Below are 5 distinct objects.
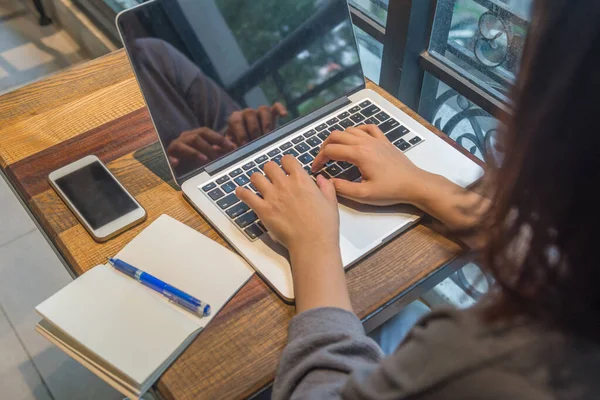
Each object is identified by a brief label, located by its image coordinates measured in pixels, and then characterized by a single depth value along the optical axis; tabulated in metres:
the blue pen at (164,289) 0.65
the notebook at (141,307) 0.60
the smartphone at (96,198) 0.75
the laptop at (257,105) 0.71
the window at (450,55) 1.05
